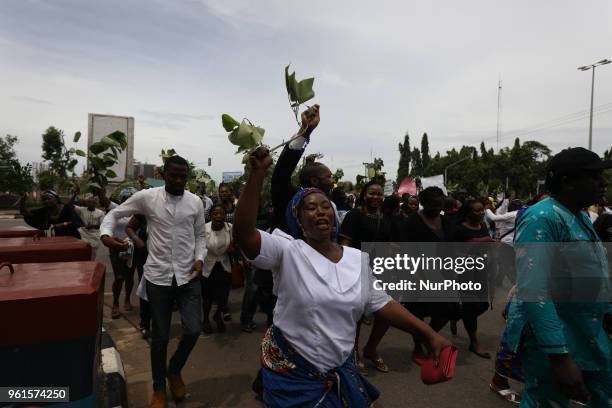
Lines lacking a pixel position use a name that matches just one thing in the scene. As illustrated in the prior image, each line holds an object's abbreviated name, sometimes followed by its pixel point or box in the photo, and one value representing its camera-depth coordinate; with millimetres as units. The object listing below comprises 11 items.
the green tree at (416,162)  89500
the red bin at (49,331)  1739
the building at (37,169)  43406
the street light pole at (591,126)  21575
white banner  16266
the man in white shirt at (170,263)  3291
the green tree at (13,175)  33250
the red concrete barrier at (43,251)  2764
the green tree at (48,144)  35688
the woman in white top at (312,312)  1737
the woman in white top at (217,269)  5340
